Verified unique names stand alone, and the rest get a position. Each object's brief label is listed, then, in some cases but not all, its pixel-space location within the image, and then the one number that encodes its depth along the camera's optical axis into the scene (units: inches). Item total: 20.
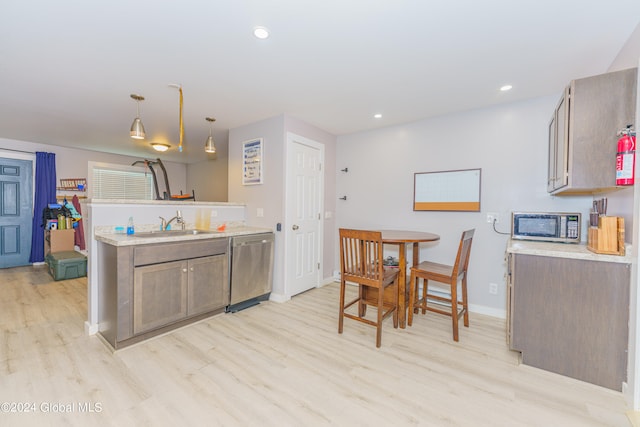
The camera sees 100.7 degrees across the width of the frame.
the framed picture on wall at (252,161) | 139.3
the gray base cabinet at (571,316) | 66.9
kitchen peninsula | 85.9
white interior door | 133.9
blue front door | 188.7
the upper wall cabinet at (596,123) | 68.3
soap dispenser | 101.1
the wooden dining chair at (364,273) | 91.2
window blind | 231.4
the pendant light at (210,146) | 134.7
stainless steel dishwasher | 116.1
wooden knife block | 68.1
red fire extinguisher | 64.1
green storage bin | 161.8
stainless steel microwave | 90.4
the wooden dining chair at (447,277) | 94.0
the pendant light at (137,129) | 106.6
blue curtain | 197.9
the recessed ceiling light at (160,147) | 164.9
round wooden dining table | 100.9
